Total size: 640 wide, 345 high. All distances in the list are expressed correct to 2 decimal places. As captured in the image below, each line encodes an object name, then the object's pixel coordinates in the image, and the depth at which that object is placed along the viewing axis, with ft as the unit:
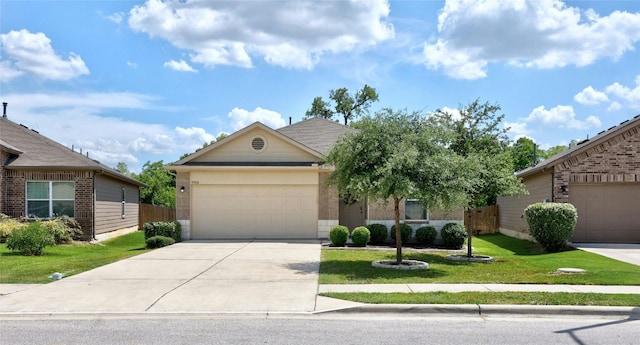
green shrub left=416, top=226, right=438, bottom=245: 64.90
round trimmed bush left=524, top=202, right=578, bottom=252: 57.00
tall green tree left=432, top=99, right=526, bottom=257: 50.52
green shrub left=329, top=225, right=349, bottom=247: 61.05
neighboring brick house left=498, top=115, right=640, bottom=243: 64.34
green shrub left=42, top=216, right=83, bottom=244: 63.98
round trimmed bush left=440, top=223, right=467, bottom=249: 63.26
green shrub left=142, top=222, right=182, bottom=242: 64.13
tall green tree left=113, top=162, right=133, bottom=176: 218.77
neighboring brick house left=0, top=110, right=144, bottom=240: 68.80
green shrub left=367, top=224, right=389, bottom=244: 65.41
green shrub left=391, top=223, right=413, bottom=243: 64.75
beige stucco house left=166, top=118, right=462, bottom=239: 69.31
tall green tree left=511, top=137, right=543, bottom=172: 141.49
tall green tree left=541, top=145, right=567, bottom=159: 183.67
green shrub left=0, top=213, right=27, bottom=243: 63.57
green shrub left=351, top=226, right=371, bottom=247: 60.75
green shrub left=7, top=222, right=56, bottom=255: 52.06
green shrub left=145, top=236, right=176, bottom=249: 61.21
